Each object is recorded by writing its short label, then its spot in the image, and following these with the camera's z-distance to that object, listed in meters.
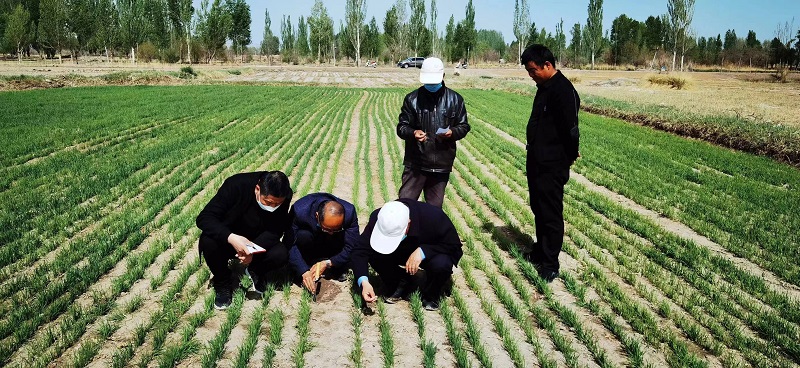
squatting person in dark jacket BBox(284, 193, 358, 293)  4.23
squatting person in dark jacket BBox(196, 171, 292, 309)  3.83
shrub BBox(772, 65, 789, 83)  36.89
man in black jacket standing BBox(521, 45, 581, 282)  4.32
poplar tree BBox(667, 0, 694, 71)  49.56
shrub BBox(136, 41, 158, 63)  59.27
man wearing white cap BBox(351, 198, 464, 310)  3.82
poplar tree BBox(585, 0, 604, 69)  61.66
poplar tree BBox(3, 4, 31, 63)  52.91
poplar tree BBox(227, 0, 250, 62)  70.31
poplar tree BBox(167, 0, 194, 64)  58.82
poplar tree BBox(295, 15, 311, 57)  77.00
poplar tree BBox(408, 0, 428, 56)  68.94
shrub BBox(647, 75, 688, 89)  29.64
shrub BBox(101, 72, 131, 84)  32.88
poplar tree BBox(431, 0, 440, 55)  69.33
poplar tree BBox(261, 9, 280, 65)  78.00
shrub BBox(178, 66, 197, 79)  37.15
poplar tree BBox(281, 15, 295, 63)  79.15
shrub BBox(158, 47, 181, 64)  59.27
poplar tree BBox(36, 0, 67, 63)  50.00
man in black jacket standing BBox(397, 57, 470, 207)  4.78
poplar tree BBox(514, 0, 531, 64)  65.34
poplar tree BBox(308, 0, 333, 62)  72.38
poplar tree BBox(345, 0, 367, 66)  67.12
